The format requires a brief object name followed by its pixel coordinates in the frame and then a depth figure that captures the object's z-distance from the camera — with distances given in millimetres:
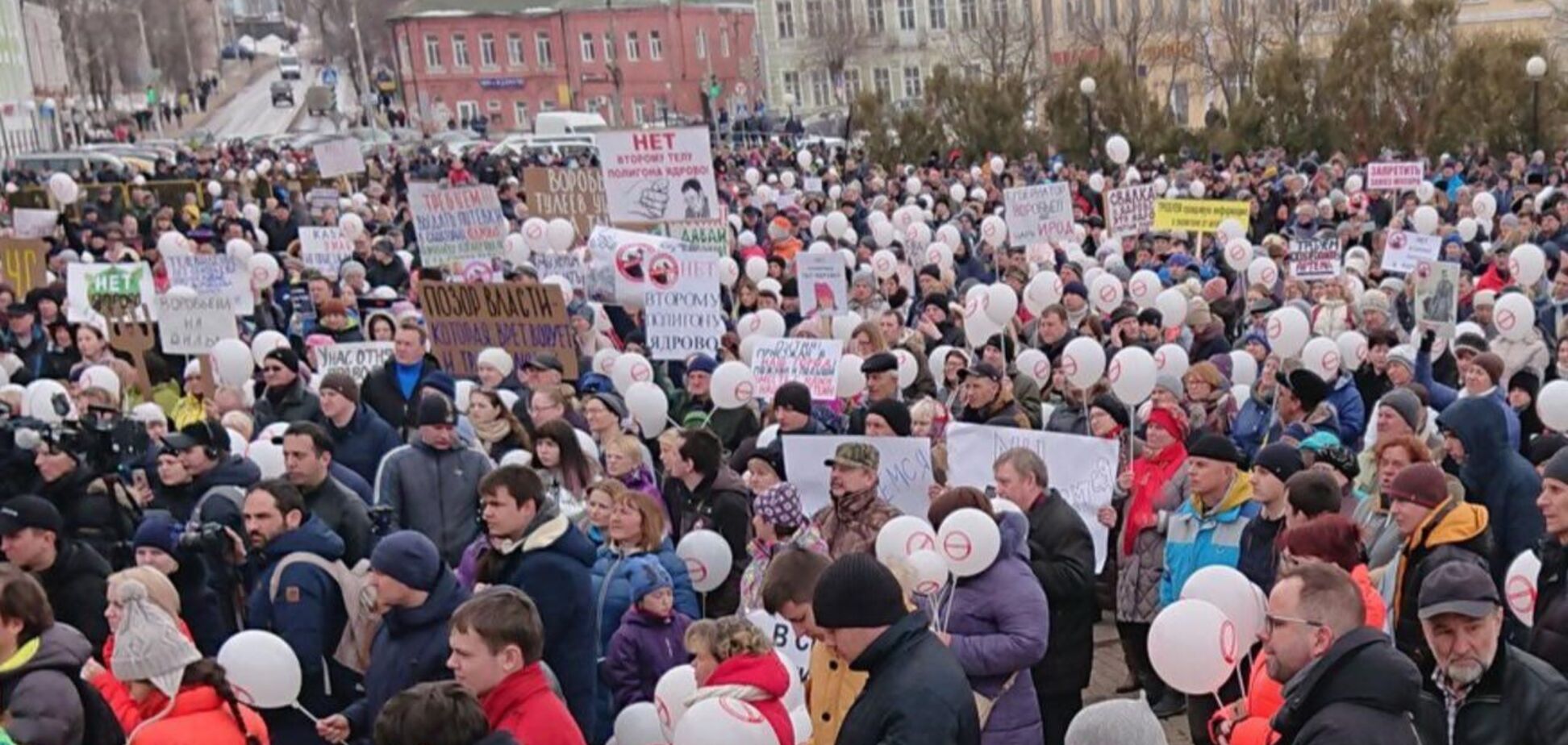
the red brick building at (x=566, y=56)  92438
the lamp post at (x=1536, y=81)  29797
